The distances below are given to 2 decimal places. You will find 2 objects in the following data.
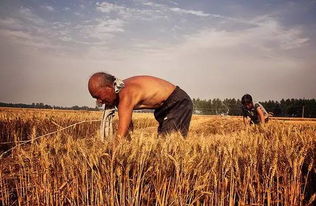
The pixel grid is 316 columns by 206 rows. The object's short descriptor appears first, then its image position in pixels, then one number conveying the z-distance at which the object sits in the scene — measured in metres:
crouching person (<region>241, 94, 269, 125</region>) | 7.93
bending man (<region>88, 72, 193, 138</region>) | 3.59
